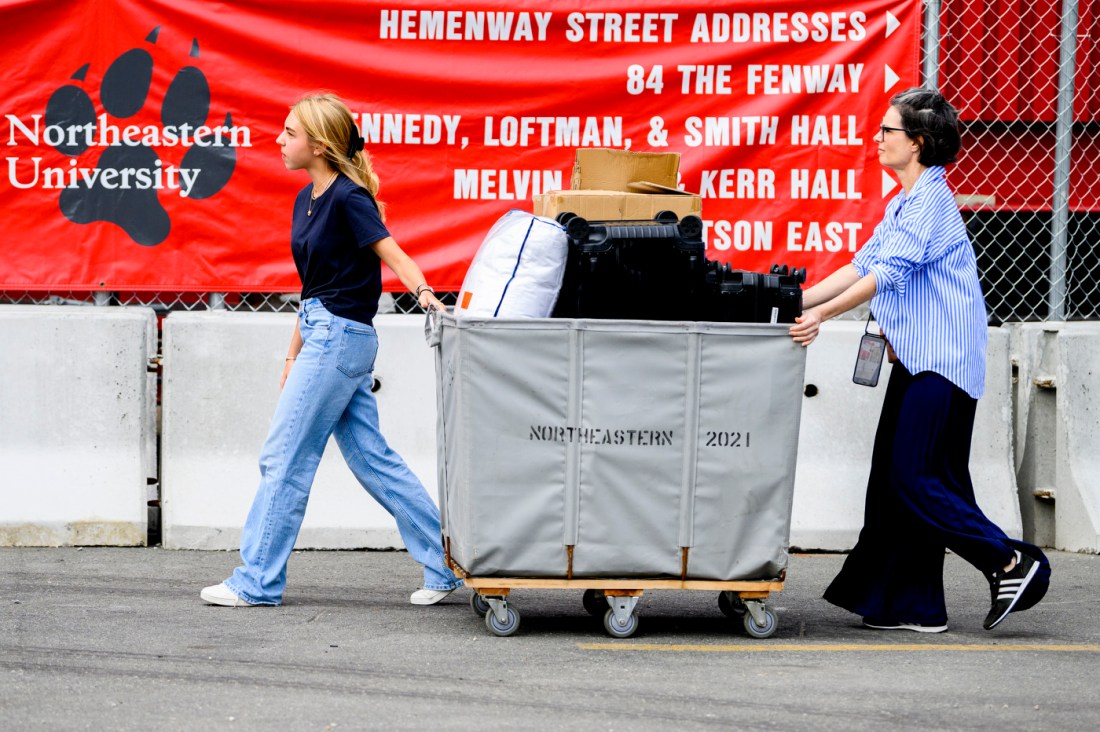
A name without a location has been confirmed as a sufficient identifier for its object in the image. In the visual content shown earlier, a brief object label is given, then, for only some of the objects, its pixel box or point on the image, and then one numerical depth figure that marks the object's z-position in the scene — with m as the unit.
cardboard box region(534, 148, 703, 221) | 10.78
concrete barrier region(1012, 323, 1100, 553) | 14.24
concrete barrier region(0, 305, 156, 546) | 13.64
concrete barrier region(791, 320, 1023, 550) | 14.19
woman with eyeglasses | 10.50
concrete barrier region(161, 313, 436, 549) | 13.74
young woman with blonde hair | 10.91
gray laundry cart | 9.96
